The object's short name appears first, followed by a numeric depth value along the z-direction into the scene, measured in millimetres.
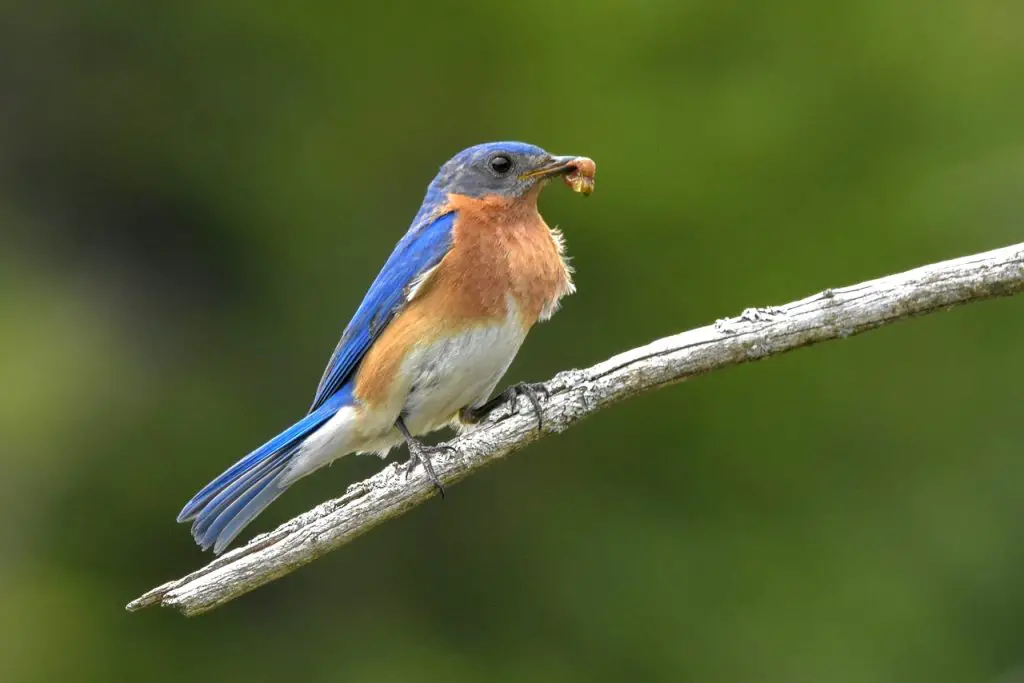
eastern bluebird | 9336
